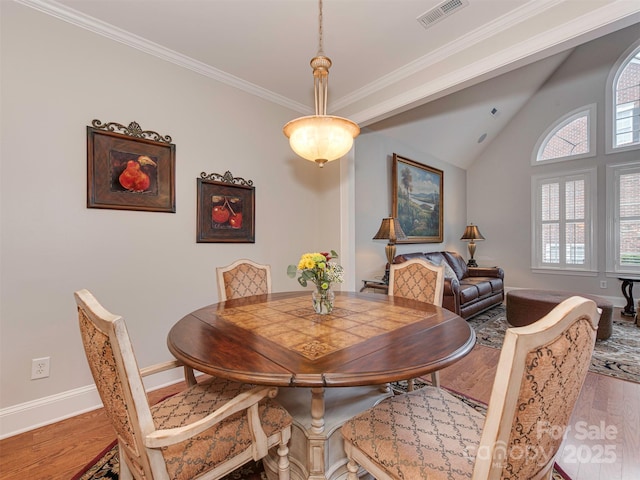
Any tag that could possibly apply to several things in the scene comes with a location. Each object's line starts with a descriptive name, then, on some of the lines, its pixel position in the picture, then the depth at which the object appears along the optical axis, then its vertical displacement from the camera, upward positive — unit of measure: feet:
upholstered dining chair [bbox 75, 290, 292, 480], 2.77 -2.27
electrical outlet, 6.20 -2.74
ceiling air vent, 6.48 +5.17
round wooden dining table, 3.16 -1.40
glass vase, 5.33 -1.15
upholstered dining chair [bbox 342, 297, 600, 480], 2.24 -1.57
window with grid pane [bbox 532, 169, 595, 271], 16.43 +0.97
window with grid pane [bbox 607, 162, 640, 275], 15.14 +1.08
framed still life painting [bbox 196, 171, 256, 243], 8.70 +0.92
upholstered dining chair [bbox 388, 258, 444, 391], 6.89 -1.08
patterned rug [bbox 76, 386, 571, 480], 4.76 -3.88
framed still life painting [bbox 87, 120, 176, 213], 6.90 +1.76
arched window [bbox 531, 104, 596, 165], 16.30 +5.77
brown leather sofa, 11.81 -2.19
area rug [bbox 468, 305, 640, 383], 8.38 -3.74
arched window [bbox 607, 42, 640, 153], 15.10 +7.07
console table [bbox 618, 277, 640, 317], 13.88 -2.92
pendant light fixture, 5.95 +2.18
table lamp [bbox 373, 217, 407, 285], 12.09 +0.21
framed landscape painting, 14.64 +2.10
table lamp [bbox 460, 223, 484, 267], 18.48 +0.16
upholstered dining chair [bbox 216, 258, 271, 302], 7.20 -1.06
